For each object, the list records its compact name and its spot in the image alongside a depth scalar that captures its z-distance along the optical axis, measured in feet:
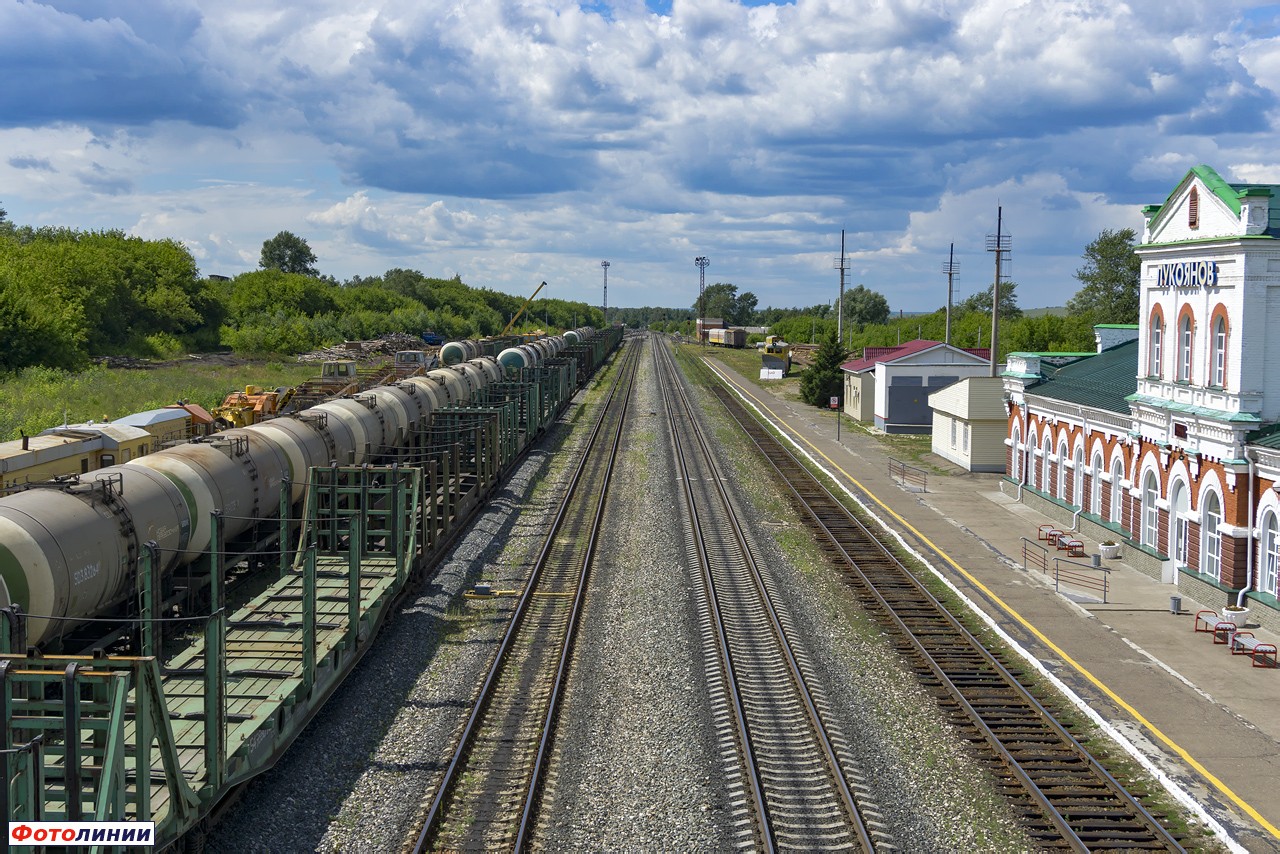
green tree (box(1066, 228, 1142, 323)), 328.90
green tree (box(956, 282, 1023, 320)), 516.73
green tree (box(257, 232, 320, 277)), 620.90
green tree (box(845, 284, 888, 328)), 631.97
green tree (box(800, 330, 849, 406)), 229.25
